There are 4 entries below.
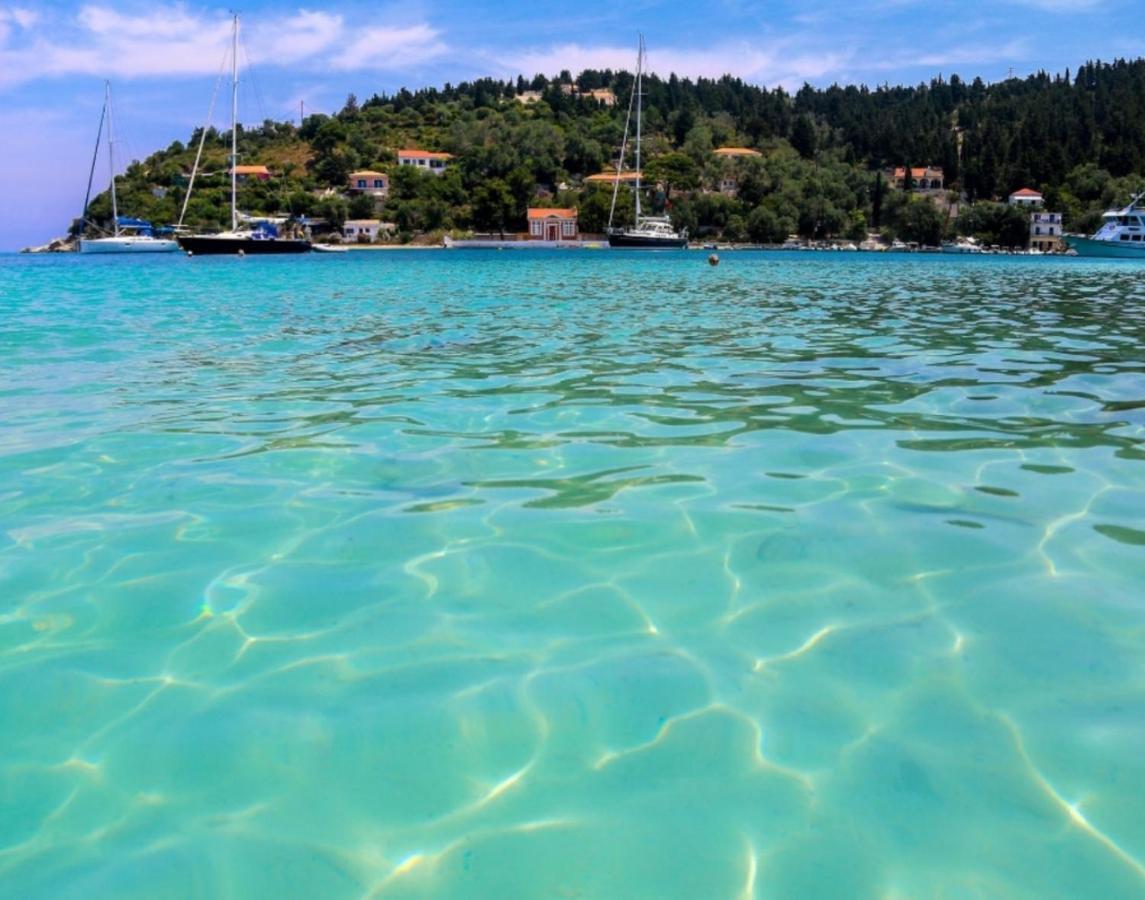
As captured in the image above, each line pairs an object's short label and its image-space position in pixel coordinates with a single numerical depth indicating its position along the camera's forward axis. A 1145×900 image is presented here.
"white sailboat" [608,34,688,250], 83.44
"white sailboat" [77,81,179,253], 78.00
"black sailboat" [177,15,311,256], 57.00
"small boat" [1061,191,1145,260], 68.81
